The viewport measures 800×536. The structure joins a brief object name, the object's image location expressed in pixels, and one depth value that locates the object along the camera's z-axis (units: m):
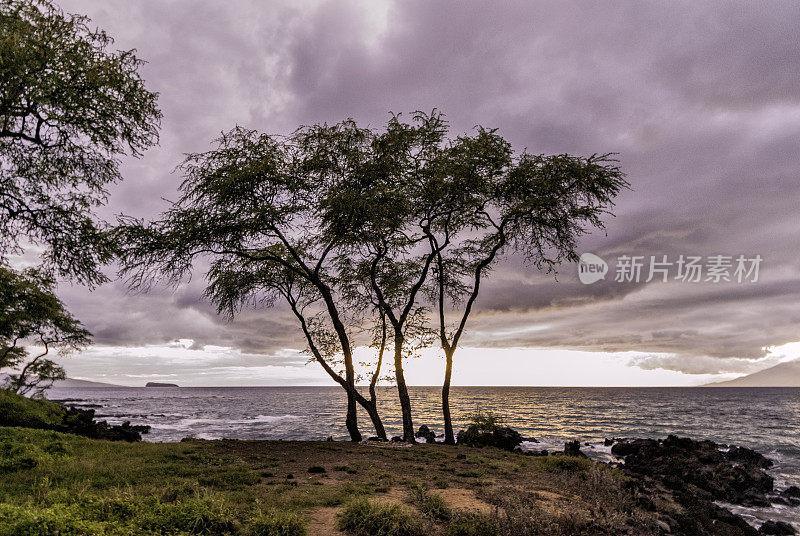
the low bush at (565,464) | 12.80
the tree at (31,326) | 20.08
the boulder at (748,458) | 26.06
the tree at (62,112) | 10.20
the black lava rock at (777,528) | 13.73
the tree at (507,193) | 17.88
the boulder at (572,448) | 23.01
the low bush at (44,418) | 20.62
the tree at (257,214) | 15.04
